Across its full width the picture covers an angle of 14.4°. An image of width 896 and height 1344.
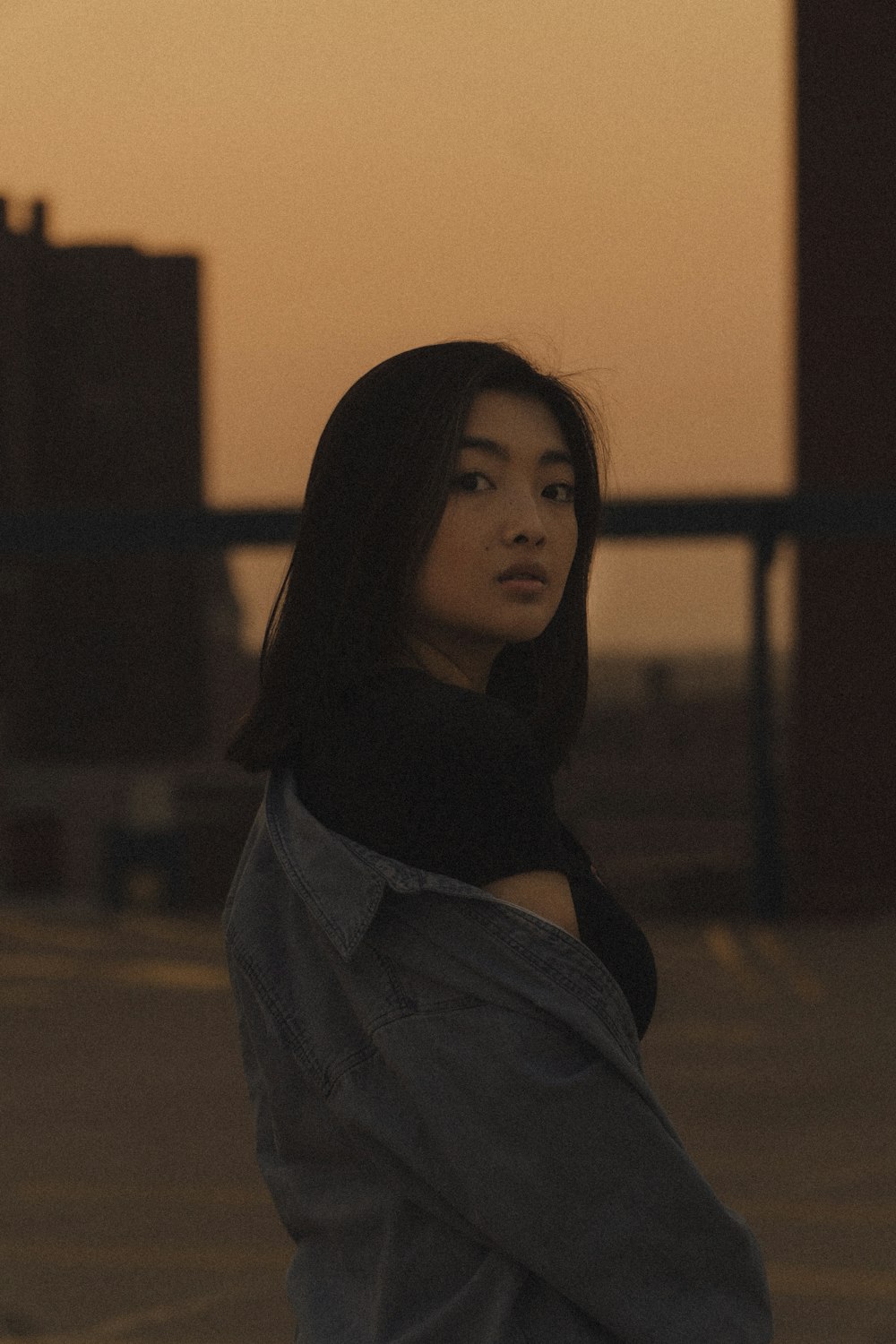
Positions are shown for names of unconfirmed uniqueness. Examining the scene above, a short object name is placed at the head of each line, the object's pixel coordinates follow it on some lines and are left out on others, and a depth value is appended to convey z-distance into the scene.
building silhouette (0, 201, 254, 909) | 21.48
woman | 2.38
